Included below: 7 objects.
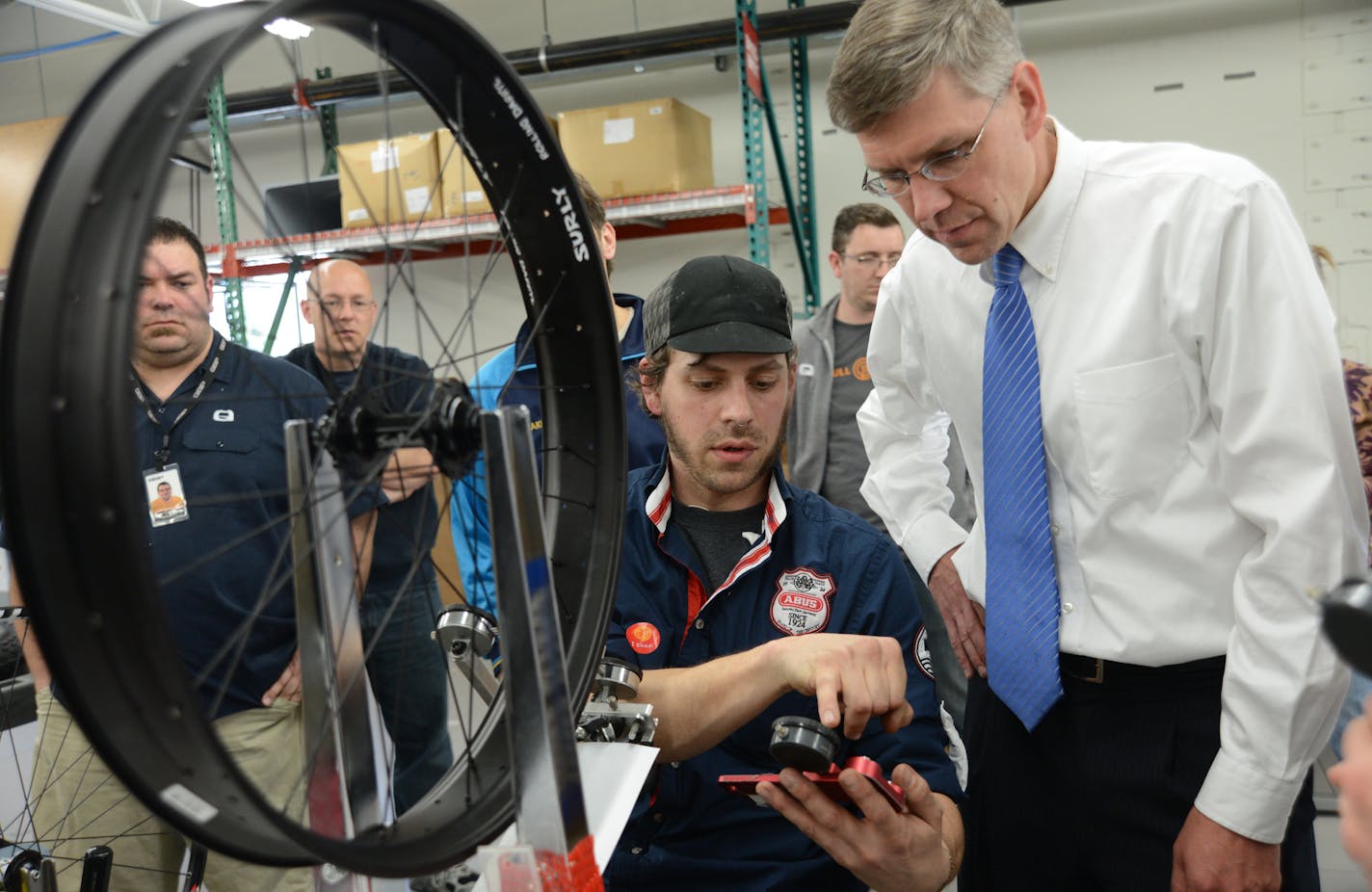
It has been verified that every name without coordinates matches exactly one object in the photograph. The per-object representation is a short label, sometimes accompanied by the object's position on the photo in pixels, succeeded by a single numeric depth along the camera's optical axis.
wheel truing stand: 0.74
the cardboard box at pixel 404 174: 4.04
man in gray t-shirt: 2.91
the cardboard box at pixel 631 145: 3.95
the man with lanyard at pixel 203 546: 1.81
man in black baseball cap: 0.99
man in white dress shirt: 1.03
